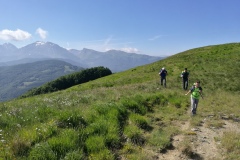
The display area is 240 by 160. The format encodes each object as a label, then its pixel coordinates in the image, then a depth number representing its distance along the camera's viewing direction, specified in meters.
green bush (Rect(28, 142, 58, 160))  5.91
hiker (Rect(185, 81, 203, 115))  14.01
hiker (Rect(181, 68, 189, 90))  25.75
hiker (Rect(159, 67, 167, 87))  27.43
